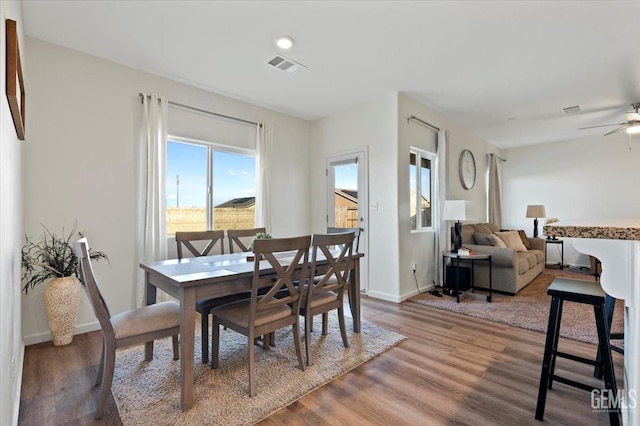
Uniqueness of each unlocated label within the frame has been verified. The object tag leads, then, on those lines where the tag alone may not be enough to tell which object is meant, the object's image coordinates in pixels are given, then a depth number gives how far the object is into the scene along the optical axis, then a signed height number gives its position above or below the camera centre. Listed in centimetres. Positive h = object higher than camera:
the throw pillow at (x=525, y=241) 590 -51
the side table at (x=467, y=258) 394 -60
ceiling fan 431 +138
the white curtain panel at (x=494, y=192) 664 +49
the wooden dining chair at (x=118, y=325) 167 -66
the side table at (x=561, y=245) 628 -66
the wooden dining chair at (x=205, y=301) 232 -68
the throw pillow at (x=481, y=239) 497 -41
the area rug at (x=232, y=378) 173 -111
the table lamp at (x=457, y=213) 414 +2
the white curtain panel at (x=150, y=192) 321 +25
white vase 255 -76
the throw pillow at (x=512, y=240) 531 -45
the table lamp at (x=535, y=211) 636 +7
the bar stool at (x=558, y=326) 150 -61
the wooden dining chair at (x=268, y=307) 192 -64
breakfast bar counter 109 -20
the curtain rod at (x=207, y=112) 353 +130
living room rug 296 -111
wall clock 553 +85
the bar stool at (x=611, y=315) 178 -63
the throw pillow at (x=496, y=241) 488 -43
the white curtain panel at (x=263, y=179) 429 +51
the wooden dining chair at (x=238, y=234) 332 -21
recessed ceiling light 275 +158
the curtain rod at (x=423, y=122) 421 +134
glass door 437 +30
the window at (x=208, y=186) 365 +37
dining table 178 -43
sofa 421 -70
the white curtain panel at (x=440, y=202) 469 +19
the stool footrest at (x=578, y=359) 160 -78
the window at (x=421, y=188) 450 +41
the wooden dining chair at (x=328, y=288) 229 -59
